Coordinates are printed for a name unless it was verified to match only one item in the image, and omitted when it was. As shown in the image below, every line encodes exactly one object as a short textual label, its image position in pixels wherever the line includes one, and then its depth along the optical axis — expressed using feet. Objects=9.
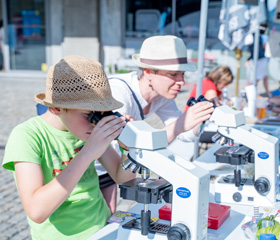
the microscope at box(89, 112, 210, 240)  5.03
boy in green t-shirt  5.41
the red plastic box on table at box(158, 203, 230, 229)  6.21
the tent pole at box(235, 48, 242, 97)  21.37
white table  6.03
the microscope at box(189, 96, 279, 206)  6.91
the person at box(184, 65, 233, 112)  16.63
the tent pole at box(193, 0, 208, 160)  11.23
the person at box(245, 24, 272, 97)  29.91
